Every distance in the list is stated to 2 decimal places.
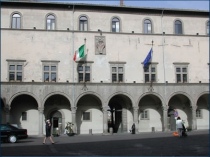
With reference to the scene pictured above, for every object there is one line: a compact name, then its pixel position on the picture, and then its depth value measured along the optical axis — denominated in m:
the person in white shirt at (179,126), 24.22
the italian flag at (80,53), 33.23
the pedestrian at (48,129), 21.93
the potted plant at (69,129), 32.06
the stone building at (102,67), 33.44
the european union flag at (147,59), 34.69
